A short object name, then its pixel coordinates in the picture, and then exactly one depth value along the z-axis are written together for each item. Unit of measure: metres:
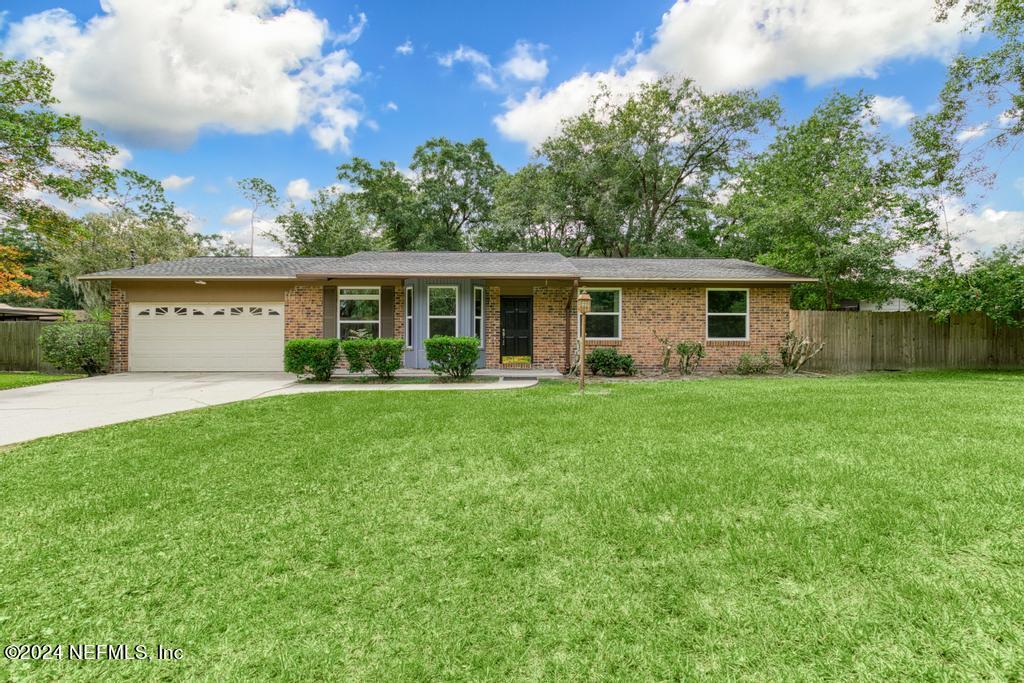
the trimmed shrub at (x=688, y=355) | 11.99
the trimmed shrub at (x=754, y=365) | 12.05
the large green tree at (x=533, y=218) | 21.33
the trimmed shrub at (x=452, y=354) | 10.13
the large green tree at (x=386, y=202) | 24.62
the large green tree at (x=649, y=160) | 22.08
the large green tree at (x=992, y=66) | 12.55
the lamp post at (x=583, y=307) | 8.71
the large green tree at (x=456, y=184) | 25.47
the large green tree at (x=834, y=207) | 13.34
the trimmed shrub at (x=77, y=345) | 12.06
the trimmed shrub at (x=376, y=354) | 10.38
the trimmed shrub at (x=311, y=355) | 10.22
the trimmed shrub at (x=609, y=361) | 11.44
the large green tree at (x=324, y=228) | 22.52
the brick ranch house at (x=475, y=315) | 12.59
